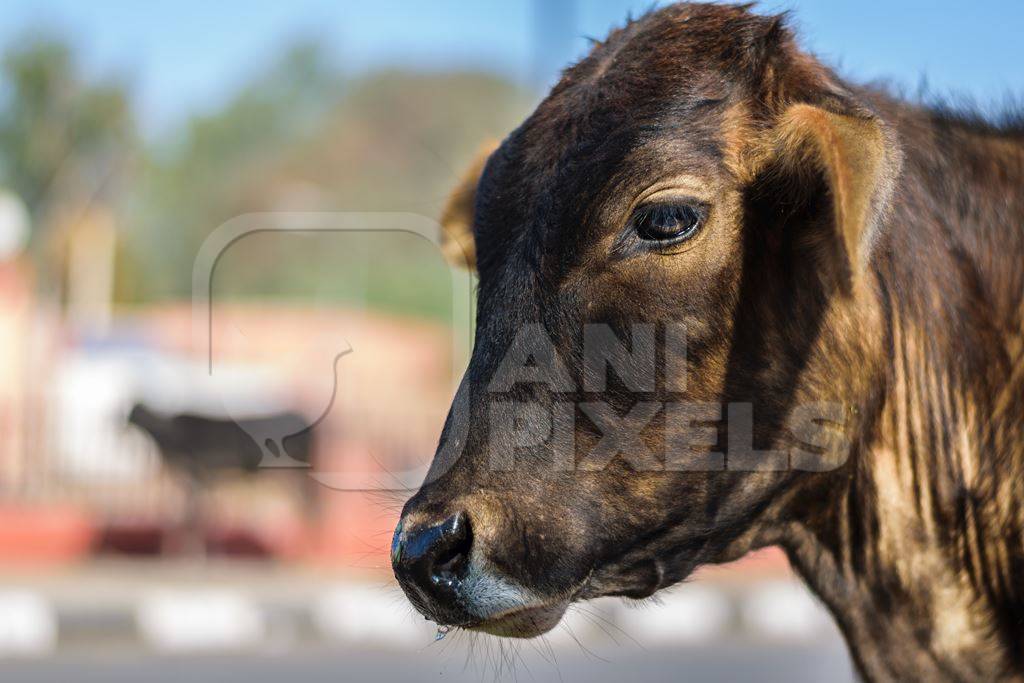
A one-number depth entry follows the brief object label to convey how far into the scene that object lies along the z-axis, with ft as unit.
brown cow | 8.42
